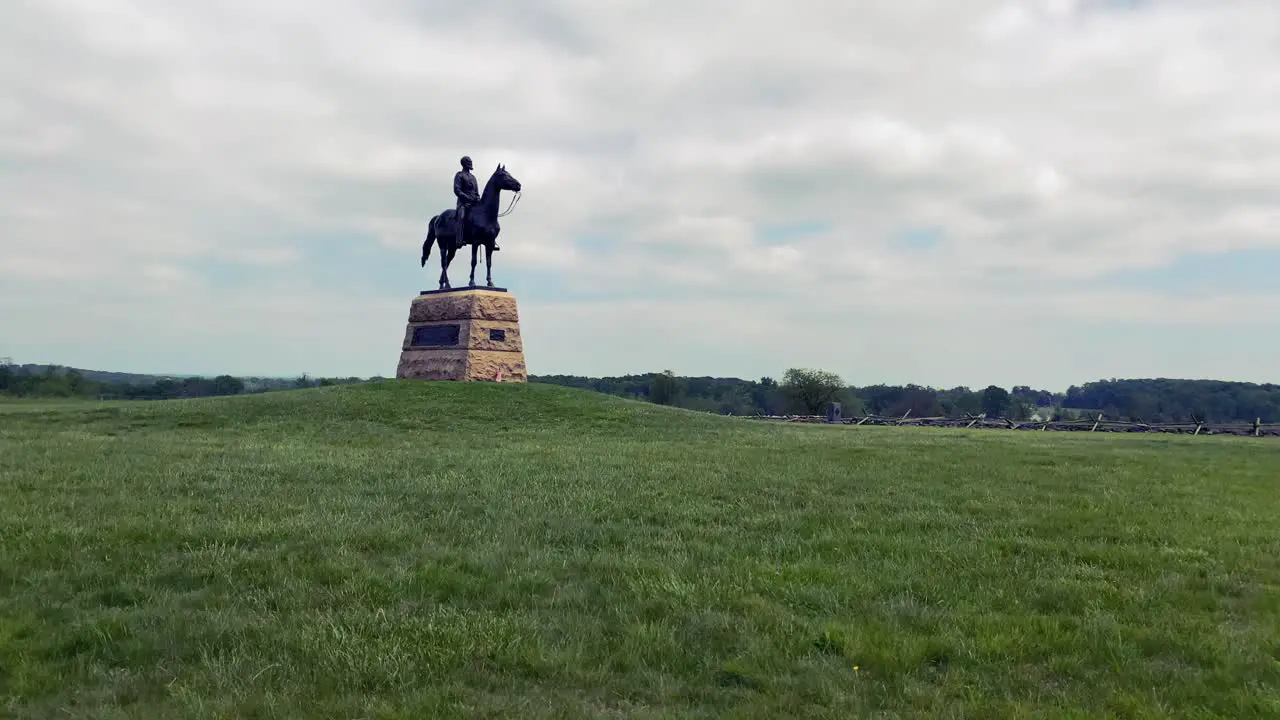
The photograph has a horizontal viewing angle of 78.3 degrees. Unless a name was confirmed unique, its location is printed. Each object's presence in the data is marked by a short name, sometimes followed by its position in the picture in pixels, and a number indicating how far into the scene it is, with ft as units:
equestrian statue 92.68
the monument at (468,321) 90.07
